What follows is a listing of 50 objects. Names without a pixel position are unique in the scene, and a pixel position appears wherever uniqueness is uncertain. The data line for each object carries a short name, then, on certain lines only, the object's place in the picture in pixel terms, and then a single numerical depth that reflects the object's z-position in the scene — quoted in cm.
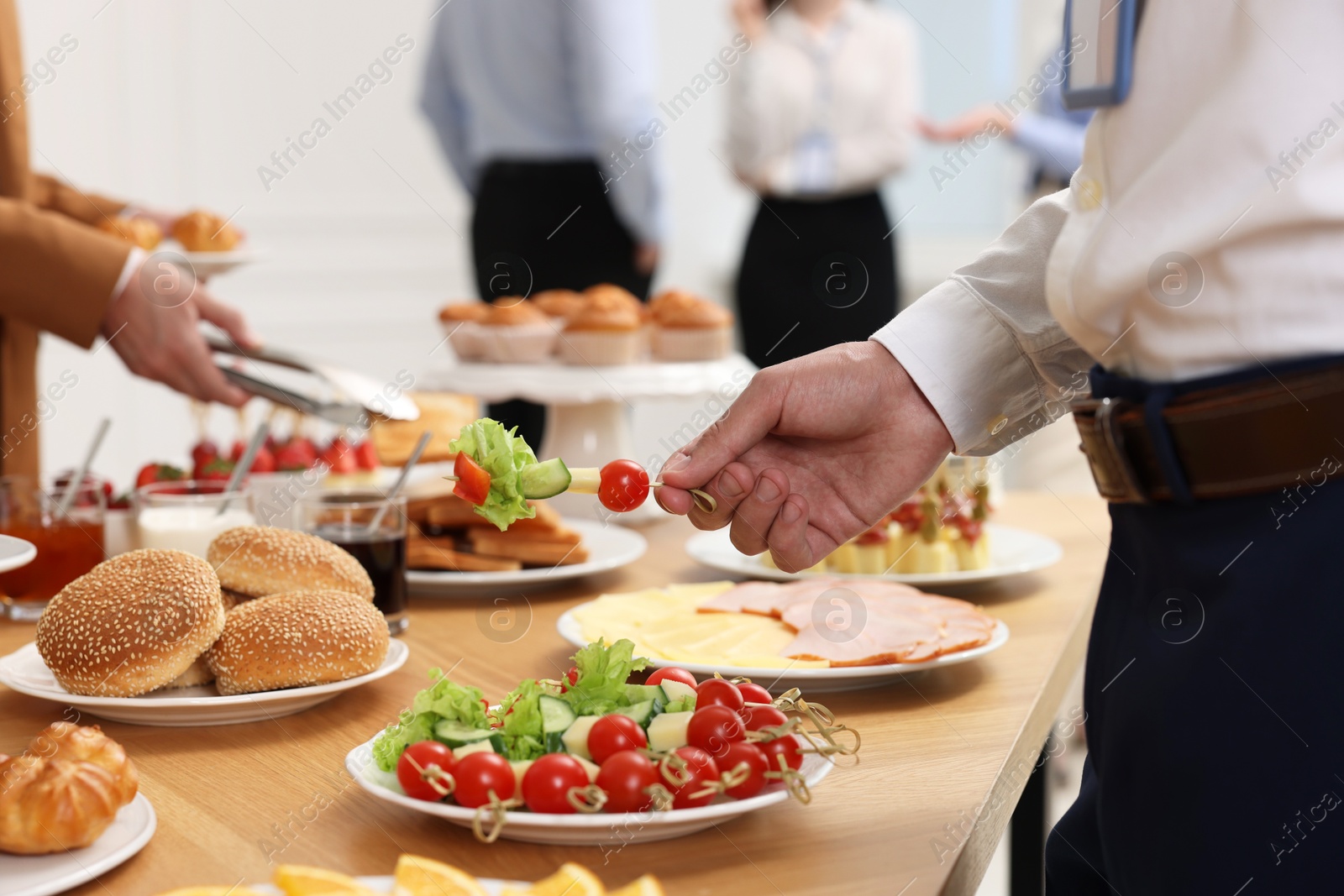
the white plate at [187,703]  165
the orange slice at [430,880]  142
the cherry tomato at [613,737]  152
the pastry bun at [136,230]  252
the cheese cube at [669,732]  153
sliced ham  172
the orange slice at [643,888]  142
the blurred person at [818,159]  524
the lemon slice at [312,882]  141
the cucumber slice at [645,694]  156
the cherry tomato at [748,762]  151
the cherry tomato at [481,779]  150
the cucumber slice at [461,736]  153
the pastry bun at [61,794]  147
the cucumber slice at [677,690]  157
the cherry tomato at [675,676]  158
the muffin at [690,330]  255
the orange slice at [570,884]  141
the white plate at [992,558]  198
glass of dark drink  184
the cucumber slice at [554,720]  154
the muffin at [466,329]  259
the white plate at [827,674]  170
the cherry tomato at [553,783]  150
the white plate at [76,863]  146
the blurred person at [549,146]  389
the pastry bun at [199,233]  273
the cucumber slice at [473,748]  152
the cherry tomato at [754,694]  157
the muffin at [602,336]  256
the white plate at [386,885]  144
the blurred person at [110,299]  210
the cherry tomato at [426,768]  151
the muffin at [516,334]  257
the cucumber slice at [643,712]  155
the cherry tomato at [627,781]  150
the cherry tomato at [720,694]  154
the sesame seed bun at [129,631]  165
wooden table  150
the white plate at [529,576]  198
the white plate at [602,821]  149
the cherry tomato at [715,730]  152
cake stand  229
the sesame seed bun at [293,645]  167
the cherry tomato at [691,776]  150
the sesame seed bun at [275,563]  176
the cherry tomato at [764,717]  154
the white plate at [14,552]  158
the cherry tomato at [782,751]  153
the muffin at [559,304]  280
